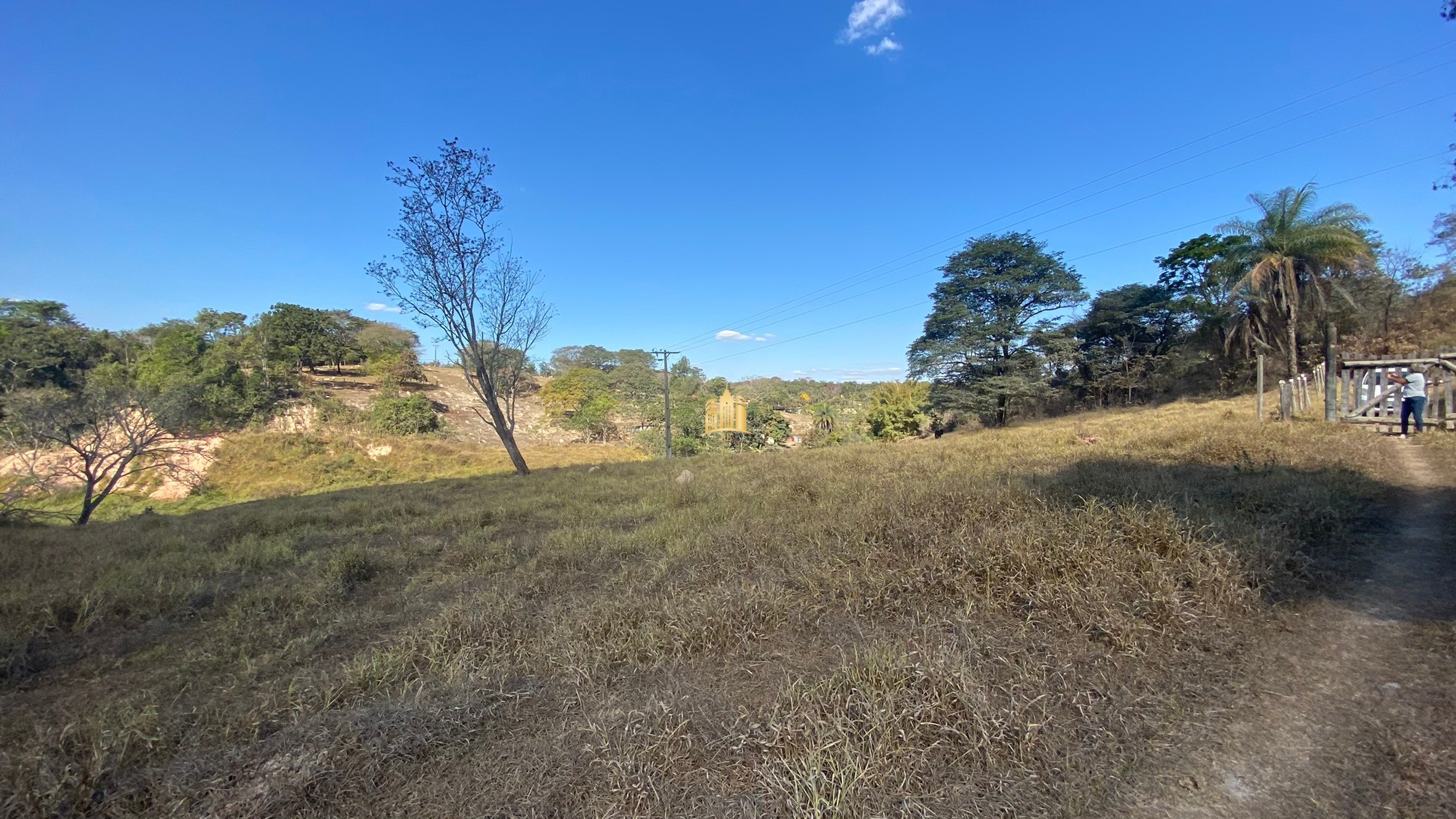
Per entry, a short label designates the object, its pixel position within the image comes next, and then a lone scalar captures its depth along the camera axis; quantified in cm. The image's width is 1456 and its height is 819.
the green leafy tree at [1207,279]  2008
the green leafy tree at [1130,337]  2350
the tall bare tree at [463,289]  1416
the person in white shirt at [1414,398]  820
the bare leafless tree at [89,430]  1052
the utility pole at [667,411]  2601
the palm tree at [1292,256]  1730
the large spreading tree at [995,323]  2252
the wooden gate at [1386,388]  870
